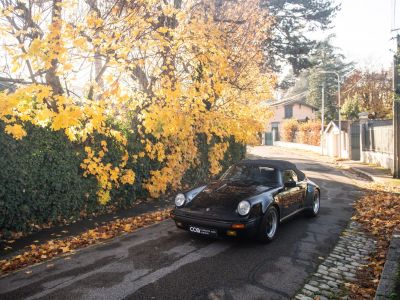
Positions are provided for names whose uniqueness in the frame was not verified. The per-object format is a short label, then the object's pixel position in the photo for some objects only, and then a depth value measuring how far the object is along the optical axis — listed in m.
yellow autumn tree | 6.90
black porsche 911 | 5.86
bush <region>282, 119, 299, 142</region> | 50.27
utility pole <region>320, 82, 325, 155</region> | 34.64
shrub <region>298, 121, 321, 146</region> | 41.75
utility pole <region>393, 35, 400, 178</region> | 15.06
